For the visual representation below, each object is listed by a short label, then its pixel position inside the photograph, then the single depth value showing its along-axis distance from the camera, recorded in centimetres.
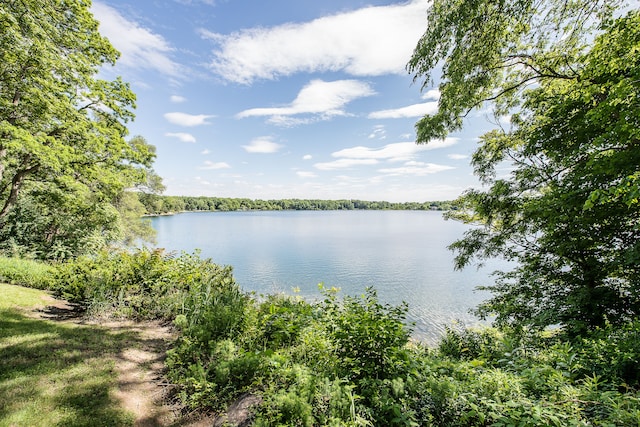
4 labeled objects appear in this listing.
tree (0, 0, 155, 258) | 679
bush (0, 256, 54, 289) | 786
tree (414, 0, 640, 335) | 439
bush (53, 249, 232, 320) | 571
